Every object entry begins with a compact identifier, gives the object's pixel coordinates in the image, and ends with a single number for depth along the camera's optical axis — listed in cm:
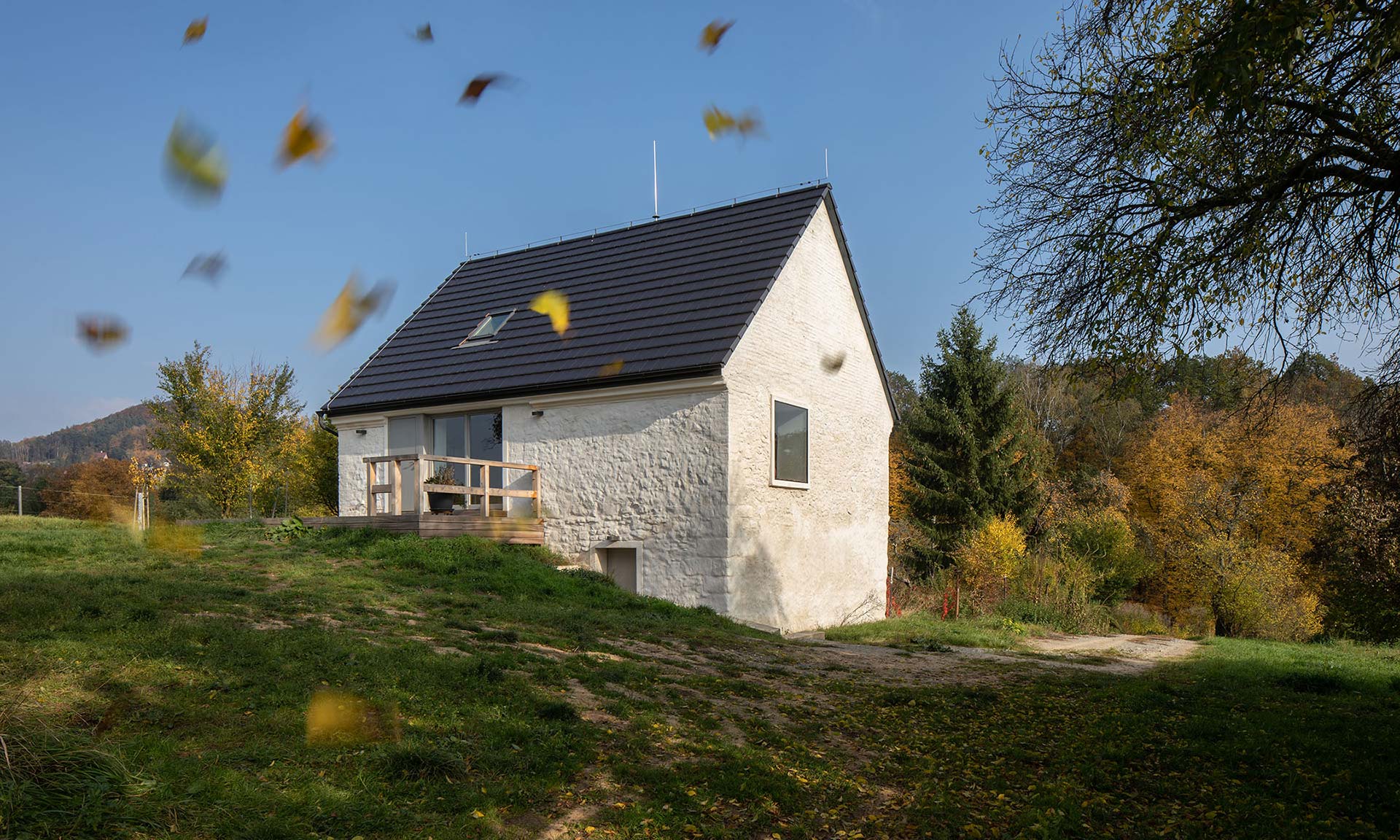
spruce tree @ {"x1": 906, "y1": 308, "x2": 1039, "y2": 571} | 2939
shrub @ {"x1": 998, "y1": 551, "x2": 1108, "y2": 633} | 1734
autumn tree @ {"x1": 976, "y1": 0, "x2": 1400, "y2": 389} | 638
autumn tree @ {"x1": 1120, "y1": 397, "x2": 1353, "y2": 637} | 2803
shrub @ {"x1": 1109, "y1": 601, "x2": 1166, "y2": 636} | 1973
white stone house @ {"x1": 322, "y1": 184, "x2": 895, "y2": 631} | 1450
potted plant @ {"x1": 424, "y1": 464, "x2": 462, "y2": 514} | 1670
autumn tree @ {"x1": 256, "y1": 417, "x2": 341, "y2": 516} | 2181
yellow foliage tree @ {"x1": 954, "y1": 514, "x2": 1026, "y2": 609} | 1942
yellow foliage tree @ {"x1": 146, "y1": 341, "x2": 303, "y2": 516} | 2406
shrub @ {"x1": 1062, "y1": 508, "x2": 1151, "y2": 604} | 2495
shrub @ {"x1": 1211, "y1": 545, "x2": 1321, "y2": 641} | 2267
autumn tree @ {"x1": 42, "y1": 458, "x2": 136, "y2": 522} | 2952
